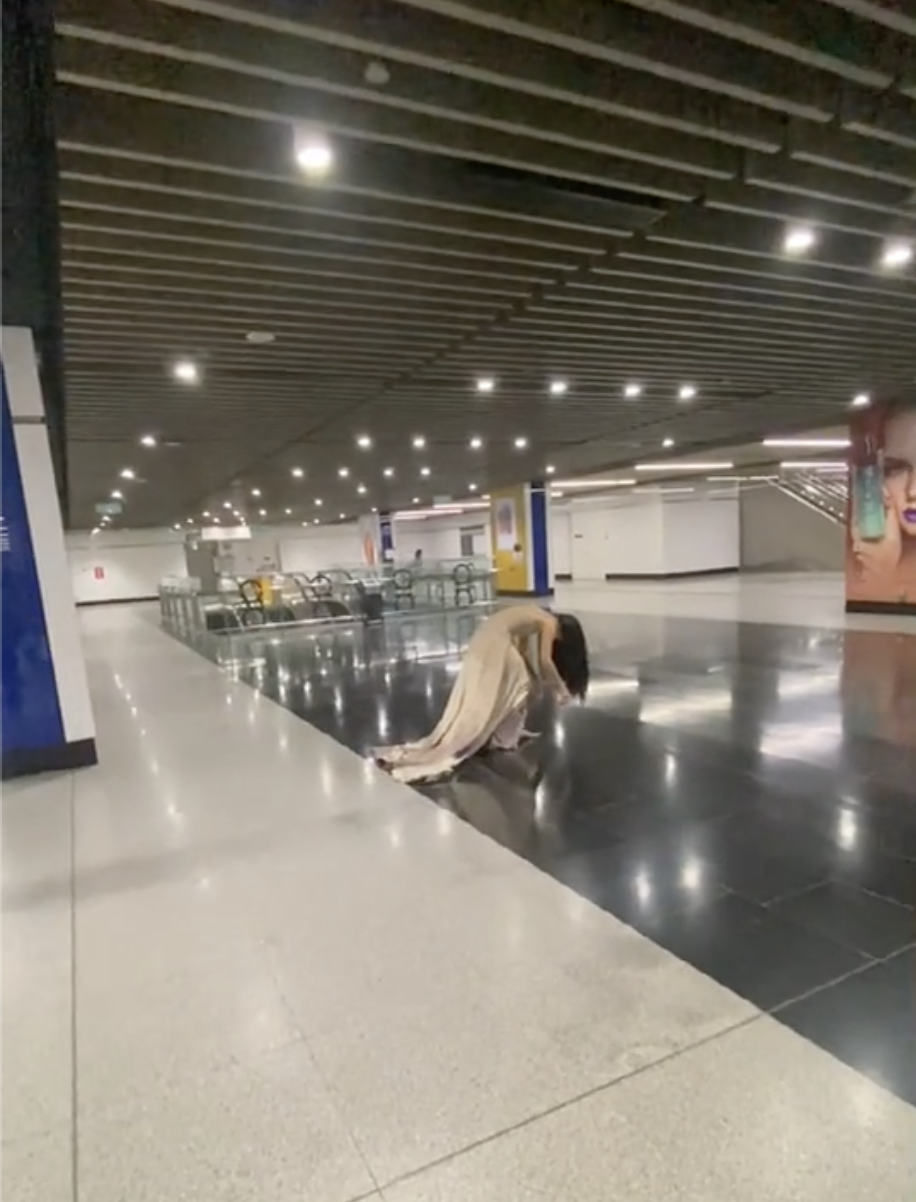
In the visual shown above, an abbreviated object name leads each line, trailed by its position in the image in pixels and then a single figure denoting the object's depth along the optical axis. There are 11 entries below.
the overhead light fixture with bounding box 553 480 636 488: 21.27
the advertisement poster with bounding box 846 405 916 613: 11.48
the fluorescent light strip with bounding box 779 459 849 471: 19.14
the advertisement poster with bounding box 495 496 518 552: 20.81
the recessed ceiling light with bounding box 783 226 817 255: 4.62
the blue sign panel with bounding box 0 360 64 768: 5.05
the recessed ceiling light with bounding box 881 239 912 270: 4.92
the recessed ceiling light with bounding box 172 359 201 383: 6.75
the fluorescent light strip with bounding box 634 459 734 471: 17.66
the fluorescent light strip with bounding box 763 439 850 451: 14.65
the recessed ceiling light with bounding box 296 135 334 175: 3.34
